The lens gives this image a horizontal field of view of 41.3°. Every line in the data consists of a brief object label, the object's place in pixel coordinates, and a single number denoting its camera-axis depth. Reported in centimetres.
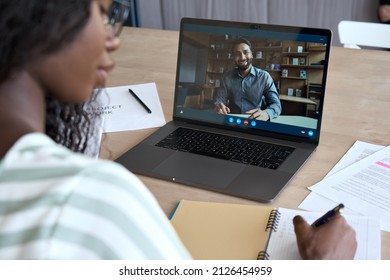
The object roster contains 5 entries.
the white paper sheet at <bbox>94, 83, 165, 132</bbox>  140
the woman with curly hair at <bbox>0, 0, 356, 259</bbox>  52
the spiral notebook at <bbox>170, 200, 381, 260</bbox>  91
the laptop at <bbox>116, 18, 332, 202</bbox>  115
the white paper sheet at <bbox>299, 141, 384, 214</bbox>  103
